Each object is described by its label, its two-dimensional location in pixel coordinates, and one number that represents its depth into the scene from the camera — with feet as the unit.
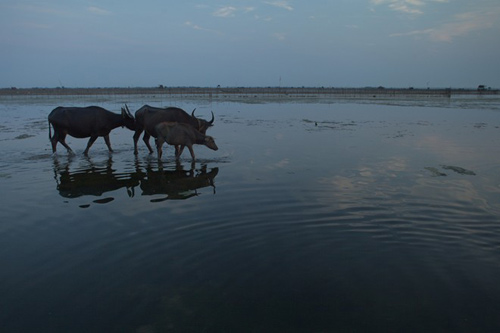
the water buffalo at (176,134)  38.65
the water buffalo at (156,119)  44.11
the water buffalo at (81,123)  42.75
